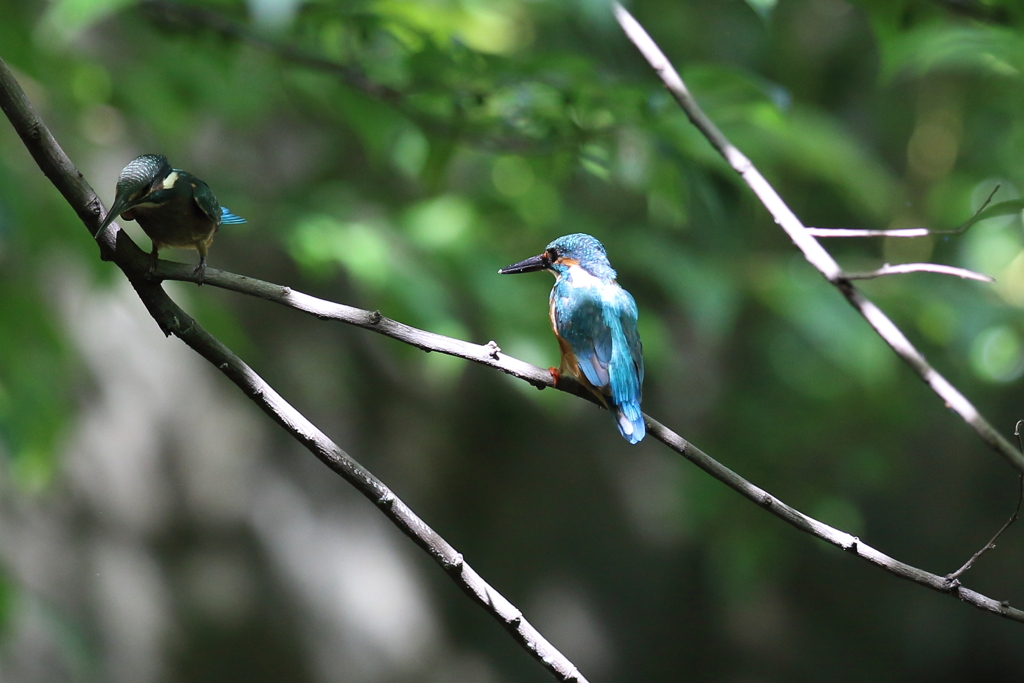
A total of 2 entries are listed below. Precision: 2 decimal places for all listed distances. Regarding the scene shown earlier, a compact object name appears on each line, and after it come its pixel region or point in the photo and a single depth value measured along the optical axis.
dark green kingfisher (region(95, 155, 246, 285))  8.02
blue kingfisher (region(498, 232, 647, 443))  8.09
